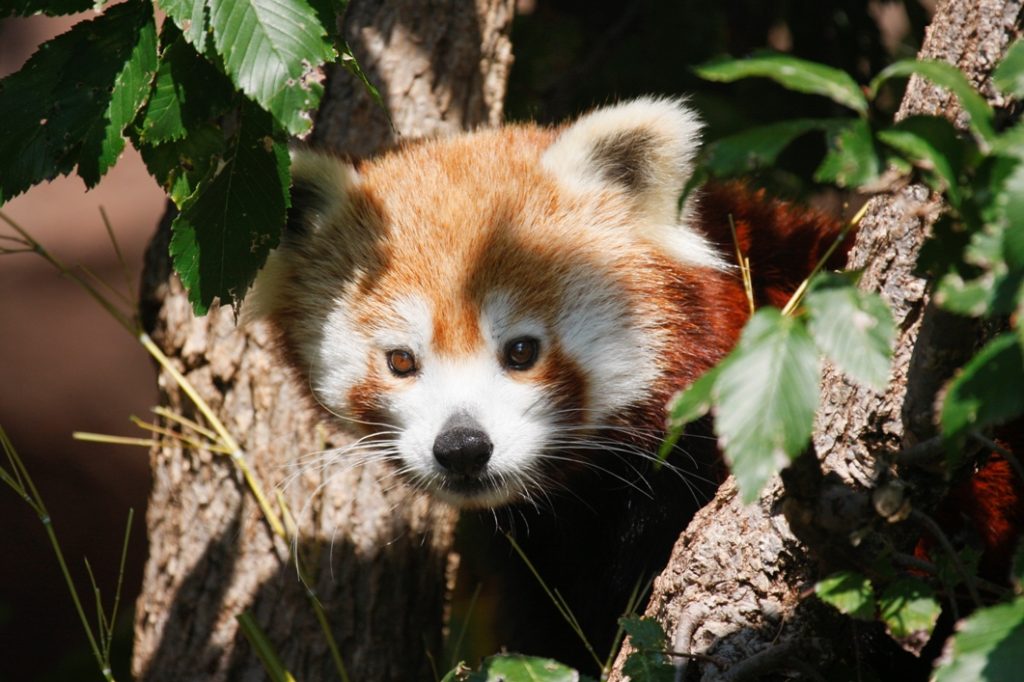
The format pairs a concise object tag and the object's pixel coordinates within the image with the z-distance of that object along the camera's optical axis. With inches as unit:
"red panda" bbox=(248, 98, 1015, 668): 140.2
